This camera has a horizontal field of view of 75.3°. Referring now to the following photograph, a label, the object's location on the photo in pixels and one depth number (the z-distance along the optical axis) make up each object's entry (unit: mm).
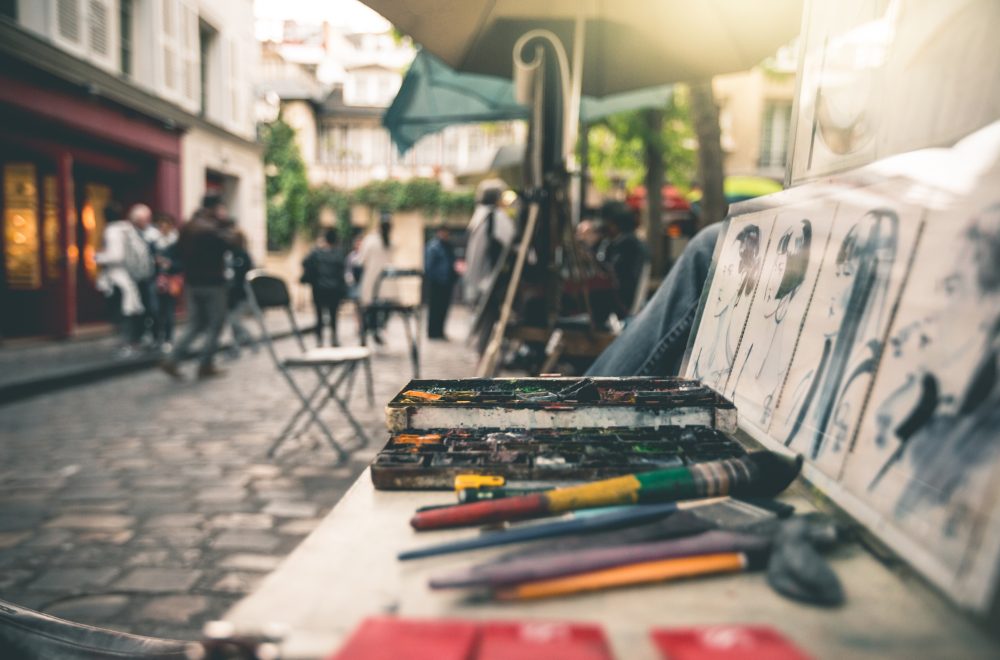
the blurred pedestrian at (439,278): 11117
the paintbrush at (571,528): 742
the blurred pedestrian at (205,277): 7566
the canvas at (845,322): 846
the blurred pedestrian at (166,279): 9195
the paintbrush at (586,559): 657
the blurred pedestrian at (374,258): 8609
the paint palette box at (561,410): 1108
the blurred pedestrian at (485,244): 7156
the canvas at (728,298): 1284
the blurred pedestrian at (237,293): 9383
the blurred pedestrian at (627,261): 5945
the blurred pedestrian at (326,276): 9477
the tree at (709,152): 6980
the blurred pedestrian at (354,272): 10935
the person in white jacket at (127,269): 8750
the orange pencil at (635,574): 654
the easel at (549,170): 3574
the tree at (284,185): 26531
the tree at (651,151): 10305
